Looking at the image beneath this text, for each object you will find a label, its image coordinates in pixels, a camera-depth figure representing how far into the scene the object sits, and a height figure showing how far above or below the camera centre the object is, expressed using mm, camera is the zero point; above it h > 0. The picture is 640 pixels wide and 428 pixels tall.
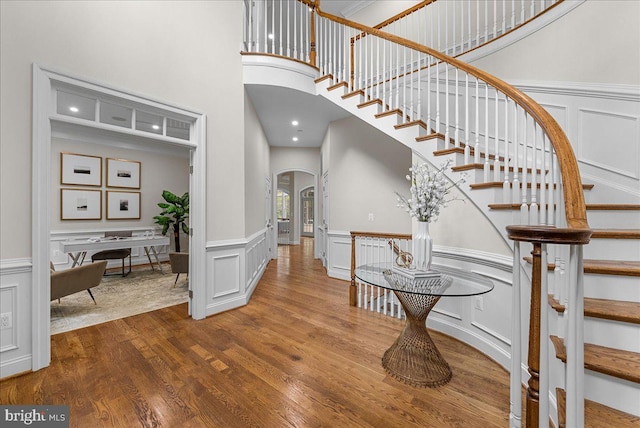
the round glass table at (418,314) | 1847 -807
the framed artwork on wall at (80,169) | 4918 +824
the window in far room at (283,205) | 11828 +354
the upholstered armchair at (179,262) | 4098 -792
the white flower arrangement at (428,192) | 2123 +176
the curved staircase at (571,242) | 1038 -115
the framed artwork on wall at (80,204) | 4930 +145
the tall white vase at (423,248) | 2117 -287
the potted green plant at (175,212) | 5504 +3
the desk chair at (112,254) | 4743 -795
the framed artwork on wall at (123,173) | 5465 +835
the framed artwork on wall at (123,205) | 5484 +146
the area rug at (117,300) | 3002 -1236
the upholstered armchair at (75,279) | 2854 -792
